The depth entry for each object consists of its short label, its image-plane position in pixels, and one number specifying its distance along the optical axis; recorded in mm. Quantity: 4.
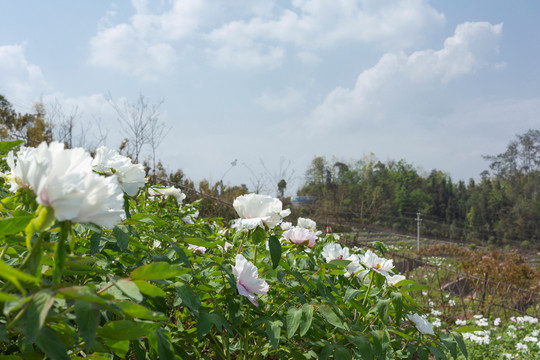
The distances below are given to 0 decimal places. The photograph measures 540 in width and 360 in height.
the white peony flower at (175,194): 1844
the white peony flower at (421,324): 1135
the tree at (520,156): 32188
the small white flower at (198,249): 1303
